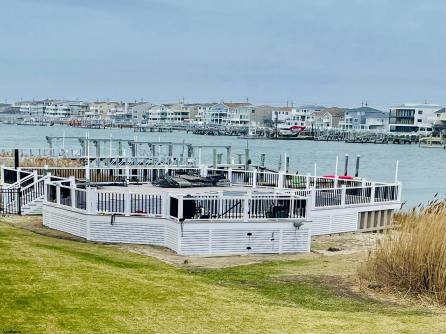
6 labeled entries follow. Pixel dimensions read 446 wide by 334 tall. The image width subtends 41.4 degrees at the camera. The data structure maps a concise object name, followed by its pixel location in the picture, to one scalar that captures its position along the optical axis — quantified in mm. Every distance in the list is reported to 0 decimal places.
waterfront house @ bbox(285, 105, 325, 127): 166750
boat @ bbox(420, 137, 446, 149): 128875
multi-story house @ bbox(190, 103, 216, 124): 186000
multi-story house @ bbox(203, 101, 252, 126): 176650
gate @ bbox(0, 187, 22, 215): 21859
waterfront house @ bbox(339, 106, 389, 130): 168750
